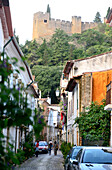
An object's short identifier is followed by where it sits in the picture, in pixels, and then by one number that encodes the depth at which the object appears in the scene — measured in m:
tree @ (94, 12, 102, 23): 138.48
